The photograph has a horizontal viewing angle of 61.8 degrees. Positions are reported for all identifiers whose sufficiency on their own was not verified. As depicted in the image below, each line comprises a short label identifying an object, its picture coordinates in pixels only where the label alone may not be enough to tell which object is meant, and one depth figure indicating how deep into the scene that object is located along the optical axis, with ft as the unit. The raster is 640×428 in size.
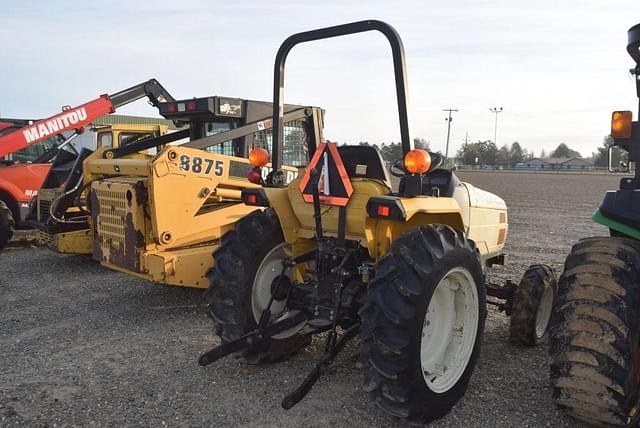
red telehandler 31.45
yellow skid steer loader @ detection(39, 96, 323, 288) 18.89
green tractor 9.59
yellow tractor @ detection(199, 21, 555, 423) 10.39
